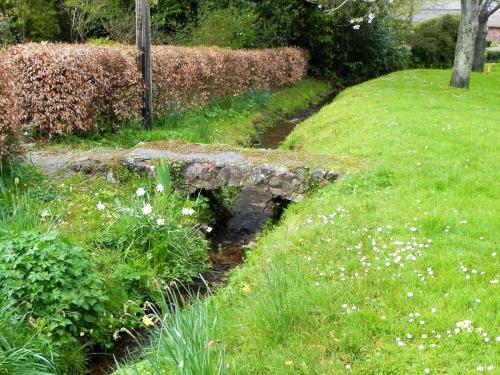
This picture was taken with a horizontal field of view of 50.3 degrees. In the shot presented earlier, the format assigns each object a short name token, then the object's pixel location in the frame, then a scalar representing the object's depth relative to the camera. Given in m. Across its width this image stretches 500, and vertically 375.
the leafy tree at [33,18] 20.77
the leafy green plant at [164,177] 7.14
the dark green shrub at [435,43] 35.53
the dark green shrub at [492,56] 46.19
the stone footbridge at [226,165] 8.12
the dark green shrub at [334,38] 23.62
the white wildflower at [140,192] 6.23
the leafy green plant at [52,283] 4.67
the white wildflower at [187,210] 6.19
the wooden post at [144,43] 11.34
